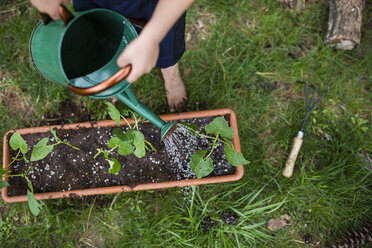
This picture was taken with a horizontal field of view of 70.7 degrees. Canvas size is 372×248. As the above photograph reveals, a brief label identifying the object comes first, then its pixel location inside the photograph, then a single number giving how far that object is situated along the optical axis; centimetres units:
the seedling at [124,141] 97
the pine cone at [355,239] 132
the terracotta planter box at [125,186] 118
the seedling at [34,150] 103
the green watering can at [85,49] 67
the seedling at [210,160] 97
